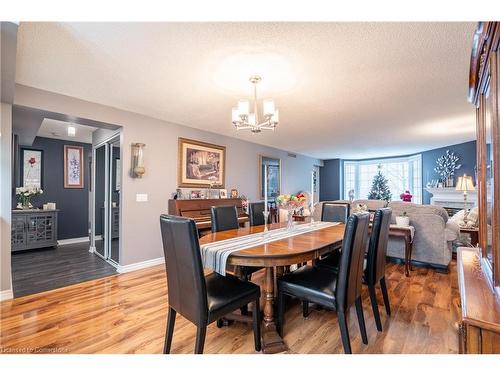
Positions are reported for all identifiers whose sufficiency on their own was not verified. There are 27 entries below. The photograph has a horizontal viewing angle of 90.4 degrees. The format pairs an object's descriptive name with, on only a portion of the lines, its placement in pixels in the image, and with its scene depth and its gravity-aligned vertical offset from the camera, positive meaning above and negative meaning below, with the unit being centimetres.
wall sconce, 353 +43
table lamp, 425 +7
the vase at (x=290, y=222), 253 -35
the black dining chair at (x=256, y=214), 321 -32
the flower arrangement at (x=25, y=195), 462 -8
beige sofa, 338 -64
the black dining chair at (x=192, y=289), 146 -67
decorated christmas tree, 832 -1
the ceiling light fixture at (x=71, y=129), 414 +103
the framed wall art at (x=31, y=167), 495 +47
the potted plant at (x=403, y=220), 348 -45
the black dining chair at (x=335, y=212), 337 -32
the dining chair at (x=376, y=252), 200 -53
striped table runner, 166 -43
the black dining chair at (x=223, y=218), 274 -33
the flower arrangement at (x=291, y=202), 241 -13
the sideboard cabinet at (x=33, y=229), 439 -70
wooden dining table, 161 -43
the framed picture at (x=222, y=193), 477 -7
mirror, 602 +35
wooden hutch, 90 -13
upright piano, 379 -30
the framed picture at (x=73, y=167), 545 +52
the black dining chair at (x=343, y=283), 161 -68
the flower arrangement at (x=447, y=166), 609 +56
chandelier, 240 +75
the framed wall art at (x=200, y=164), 426 +48
